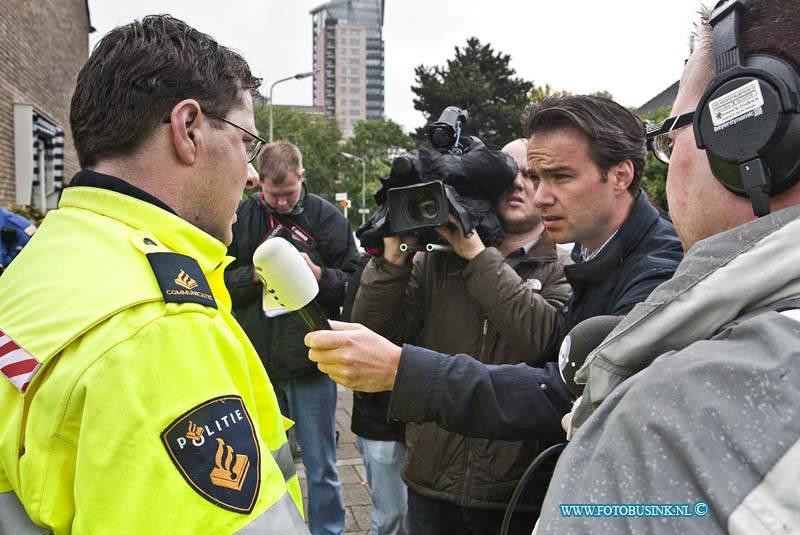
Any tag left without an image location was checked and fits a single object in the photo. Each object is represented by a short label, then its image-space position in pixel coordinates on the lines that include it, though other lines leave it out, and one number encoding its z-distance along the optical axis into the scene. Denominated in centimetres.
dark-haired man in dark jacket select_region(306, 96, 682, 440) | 174
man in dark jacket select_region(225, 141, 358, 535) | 381
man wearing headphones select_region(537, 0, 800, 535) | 67
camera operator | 214
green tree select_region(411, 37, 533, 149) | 3647
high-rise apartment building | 12219
